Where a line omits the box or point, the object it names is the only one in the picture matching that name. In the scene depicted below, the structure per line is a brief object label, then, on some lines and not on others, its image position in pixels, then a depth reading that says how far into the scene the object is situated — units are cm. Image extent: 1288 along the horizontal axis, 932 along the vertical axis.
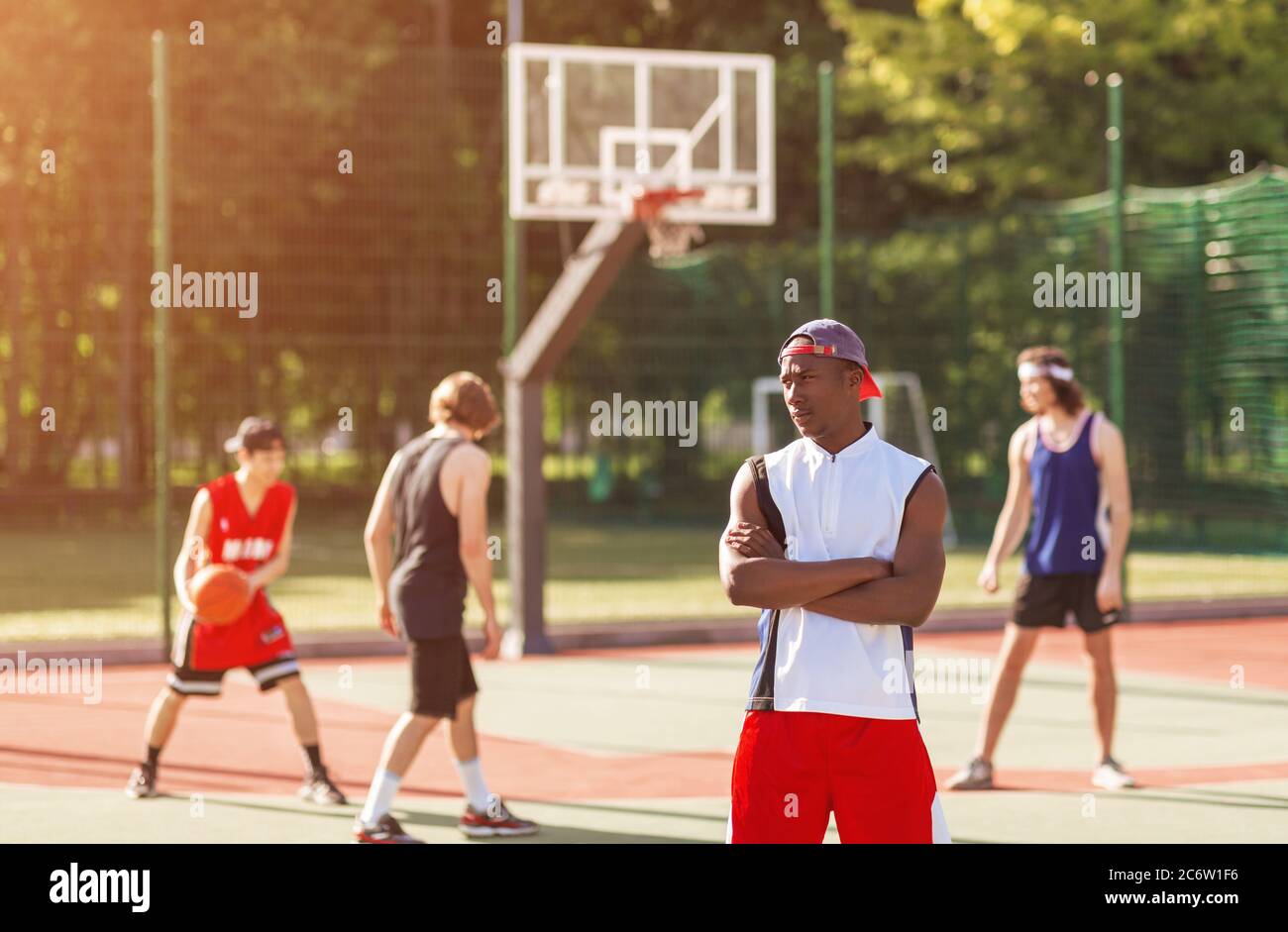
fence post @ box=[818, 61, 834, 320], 2863
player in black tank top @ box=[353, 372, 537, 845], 1358
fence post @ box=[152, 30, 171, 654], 2473
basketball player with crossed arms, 837
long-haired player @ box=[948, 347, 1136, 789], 1605
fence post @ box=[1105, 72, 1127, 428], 2915
